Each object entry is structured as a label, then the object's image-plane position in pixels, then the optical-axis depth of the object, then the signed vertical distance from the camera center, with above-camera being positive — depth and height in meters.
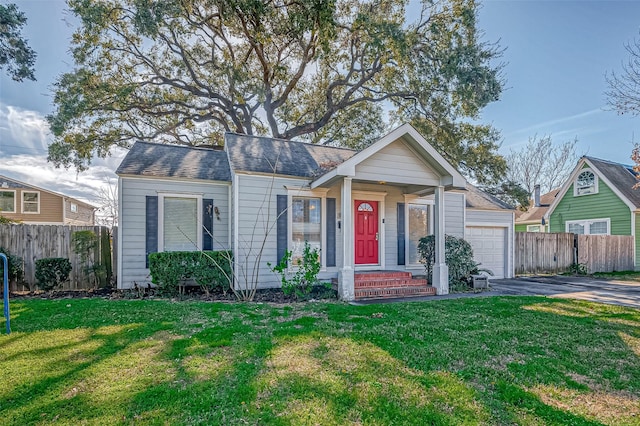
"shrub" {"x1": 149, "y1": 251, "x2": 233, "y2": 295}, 7.87 -1.05
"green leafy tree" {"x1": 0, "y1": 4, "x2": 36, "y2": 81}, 9.72 +5.50
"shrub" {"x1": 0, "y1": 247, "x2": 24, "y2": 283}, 8.19 -1.04
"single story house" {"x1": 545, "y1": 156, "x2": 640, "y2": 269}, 15.95 +1.10
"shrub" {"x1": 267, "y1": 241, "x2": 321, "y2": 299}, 7.75 -1.29
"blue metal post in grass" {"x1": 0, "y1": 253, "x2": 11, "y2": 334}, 4.63 -1.09
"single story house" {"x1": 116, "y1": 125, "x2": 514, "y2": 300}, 8.51 +0.52
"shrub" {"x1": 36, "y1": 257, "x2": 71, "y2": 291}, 8.14 -1.15
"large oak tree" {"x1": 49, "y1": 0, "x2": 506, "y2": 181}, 12.70 +6.94
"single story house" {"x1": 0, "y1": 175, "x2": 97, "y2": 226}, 20.55 +1.47
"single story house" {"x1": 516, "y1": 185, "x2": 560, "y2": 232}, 22.80 +0.59
